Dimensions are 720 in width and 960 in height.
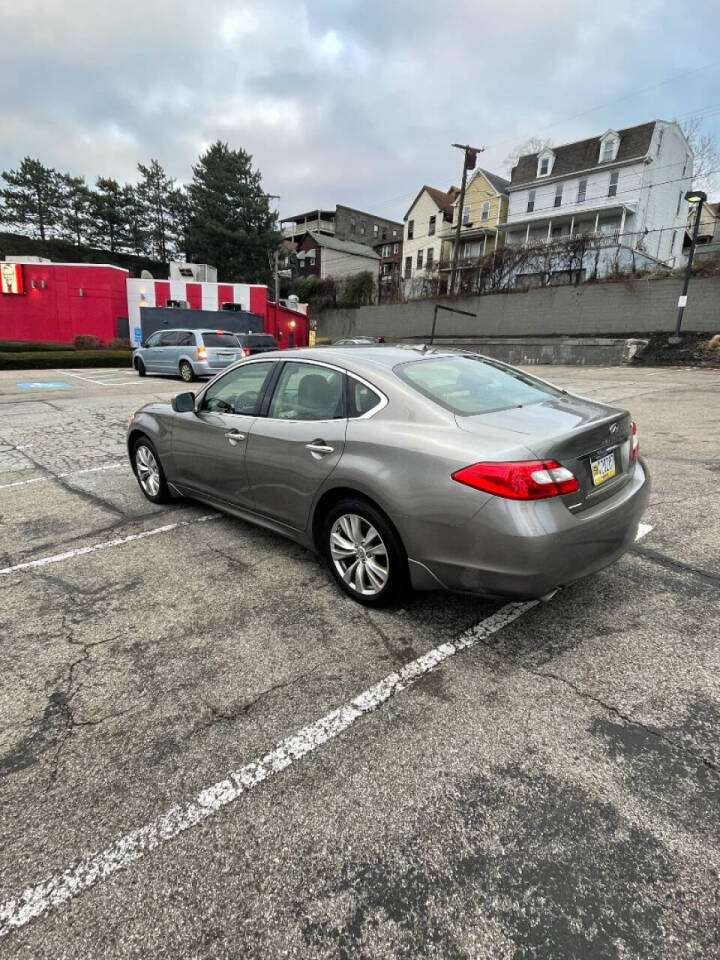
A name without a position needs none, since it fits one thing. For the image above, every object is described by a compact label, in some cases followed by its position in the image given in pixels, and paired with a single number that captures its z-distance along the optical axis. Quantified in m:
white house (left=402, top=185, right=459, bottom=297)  47.19
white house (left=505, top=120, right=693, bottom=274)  34.34
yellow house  42.34
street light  17.56
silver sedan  2.44
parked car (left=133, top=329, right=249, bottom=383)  15.52
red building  27.48
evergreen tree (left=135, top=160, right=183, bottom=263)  52.91
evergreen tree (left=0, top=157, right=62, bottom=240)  49.44
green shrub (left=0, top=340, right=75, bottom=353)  22.95
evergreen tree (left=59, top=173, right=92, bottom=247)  50.31
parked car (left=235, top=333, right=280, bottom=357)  16.86
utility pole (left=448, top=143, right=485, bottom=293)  32.88
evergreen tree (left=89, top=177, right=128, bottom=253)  49.84
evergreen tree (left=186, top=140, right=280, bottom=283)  45.56
